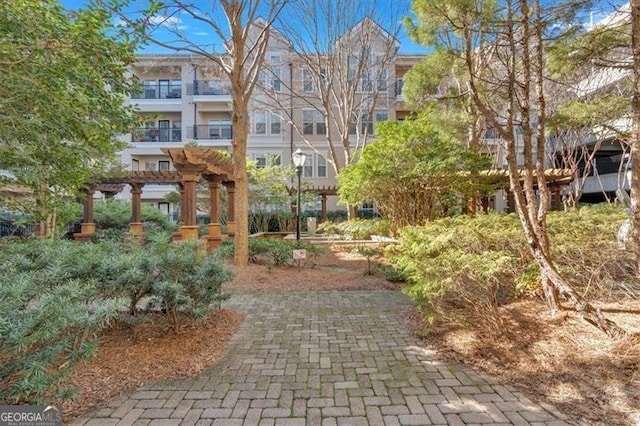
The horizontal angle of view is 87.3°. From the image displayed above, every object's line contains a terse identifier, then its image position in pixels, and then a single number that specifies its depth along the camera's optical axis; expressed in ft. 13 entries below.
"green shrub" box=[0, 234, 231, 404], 6.50
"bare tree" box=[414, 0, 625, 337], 11.58
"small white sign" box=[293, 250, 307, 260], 25.79
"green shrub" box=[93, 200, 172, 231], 53.31
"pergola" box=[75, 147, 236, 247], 30.16
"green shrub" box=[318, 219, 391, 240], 32.37
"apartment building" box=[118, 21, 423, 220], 69.05
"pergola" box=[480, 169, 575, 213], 31.71
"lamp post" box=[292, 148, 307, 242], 33.96
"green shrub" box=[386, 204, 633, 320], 11.34
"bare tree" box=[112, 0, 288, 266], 25.86
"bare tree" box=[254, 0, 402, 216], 40.91
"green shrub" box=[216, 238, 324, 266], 27.70
